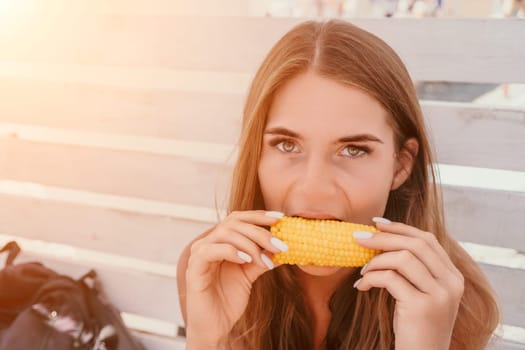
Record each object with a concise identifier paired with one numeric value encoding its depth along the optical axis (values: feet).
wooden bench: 2.66
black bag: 2.98
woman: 1.95
